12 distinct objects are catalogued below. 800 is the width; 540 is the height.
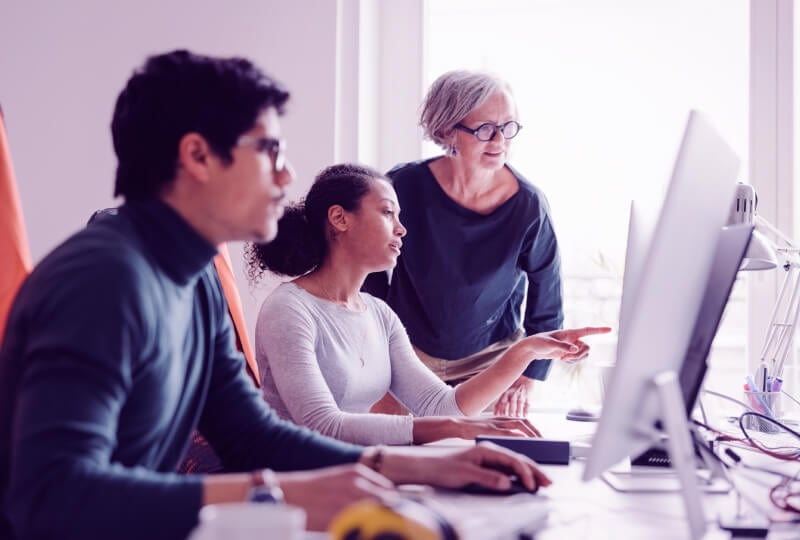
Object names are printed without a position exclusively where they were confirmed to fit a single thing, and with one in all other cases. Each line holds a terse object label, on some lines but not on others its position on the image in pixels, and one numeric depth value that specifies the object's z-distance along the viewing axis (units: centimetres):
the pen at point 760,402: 197
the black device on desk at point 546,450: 142
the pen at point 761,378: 199
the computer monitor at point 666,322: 90
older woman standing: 252
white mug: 66
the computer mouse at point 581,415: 204
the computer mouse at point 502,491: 114
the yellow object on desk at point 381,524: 66
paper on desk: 93
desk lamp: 181
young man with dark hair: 82
